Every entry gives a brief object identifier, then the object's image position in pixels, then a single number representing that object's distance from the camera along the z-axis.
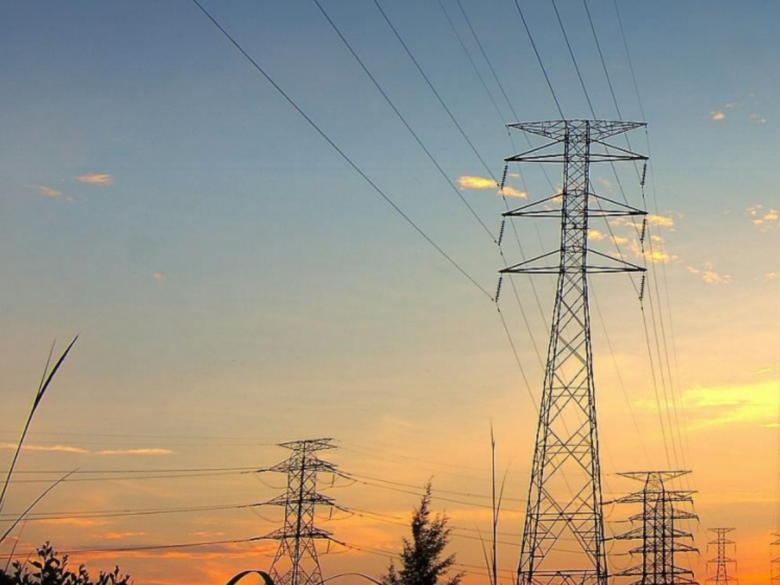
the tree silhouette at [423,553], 39.91
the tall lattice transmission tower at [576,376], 51.47
